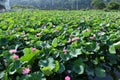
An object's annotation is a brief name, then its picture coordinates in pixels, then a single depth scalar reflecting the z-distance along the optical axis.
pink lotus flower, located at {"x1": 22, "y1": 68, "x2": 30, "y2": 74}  0.84
